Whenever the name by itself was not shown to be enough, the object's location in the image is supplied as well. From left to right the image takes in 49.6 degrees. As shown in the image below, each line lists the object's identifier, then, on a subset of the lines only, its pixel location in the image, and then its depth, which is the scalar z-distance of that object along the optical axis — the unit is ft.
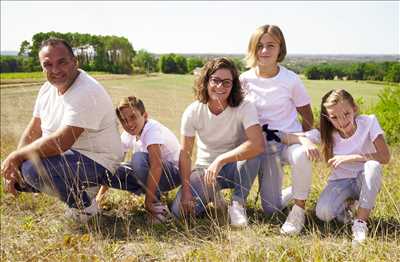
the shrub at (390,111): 25.62
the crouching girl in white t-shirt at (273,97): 10.48
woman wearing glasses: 9.92
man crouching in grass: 9.89
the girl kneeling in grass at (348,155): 9.05
